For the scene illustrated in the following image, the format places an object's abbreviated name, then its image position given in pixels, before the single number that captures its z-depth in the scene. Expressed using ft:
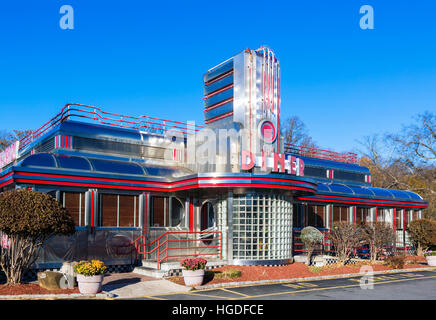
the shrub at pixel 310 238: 67.31
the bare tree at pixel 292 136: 190.09
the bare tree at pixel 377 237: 76.07
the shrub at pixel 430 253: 89.19
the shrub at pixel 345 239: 70.79
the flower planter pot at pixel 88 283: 44.65
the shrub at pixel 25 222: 44.55
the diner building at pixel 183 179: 59.26
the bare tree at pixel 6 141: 166.83
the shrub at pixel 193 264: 50.65
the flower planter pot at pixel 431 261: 77.65
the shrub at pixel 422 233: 86.94
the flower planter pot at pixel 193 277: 50.37
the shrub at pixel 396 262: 71.51
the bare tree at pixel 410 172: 151.64
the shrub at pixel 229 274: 54.80
